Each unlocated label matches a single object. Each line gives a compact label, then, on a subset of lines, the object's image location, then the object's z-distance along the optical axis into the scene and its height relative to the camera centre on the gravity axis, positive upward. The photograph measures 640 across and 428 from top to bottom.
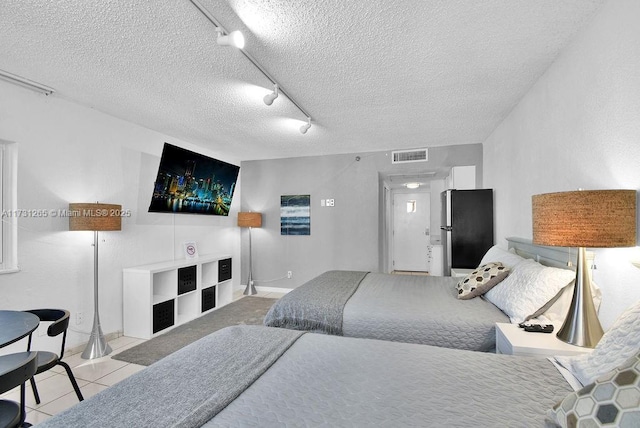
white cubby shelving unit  3.42 -0.95
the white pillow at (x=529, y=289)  1.88 -0.48
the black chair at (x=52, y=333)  1.92 -0.73
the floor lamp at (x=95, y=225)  2.85 -0.05
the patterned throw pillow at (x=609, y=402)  0.73 -0.48
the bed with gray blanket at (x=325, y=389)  0.98 -0.67
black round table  1.53 -0.59
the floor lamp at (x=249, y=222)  5.34 -0.05
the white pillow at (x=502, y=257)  2.53 -0.37
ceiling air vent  4.79 +1.02
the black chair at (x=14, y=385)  1.24 -0.70
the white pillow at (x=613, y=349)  1.02 -0.48
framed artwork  5.40 +0.07
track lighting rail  1.65 +1.16
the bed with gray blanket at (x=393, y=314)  2.00 -0.71
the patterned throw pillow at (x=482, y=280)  2.38 -0.52
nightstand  1.53 -0.68
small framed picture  4.40 -0.46
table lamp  1.36 -0.06
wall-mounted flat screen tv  3.78 +0.52
